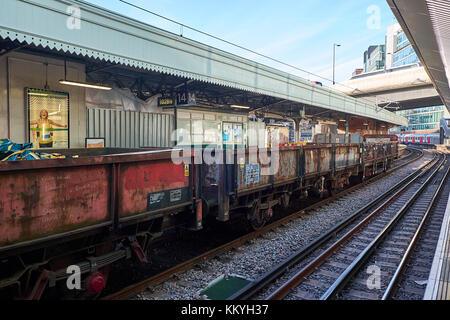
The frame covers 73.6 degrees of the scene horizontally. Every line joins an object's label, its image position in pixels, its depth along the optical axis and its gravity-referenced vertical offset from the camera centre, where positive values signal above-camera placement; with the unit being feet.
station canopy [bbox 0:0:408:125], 22.21 +9.63
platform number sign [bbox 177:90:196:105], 43.62 +7.39
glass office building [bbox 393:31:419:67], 311.78 +106.27
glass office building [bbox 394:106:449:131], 308.05 +34.19
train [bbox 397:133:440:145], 249.14 +9.27
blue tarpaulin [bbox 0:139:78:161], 14.28 -0.24
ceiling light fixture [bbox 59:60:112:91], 30.32 +6.64
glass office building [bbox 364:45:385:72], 392.06 +123.23
